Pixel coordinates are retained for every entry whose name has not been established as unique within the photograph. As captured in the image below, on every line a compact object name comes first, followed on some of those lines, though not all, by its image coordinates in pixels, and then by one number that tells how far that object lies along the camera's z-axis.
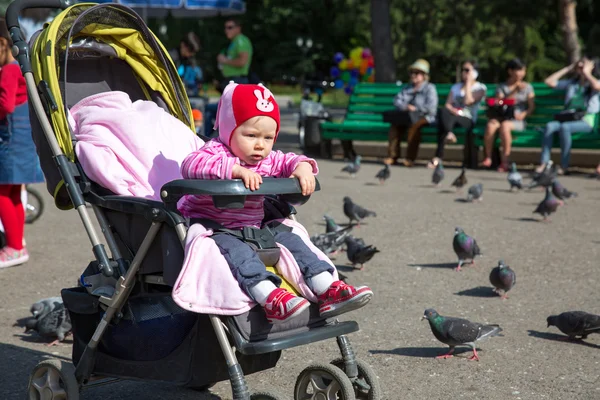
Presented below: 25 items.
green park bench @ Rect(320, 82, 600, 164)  15.26
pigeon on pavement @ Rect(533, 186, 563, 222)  10.24
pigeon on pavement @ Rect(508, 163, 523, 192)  12.59
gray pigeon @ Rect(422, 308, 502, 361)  5.37
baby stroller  3.88
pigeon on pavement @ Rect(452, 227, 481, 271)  7.75
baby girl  3.82
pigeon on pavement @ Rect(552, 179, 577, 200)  11.38
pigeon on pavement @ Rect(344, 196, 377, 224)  9.62
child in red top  7.63
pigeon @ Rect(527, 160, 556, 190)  12.22
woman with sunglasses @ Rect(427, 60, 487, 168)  15.70
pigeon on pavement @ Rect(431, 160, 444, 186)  13.03
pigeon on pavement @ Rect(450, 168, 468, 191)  12.43
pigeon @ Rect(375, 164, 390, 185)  13.41
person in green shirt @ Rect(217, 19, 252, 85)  14.04
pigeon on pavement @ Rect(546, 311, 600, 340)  5.64
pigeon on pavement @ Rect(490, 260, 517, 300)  6.76
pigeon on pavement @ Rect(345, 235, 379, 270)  7.56
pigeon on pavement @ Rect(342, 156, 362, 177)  14.30
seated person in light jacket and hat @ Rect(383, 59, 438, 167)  15.94
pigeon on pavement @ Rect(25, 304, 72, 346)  5.59
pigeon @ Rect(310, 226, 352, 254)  8.05
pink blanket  3.80
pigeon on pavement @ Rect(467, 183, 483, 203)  11.48
